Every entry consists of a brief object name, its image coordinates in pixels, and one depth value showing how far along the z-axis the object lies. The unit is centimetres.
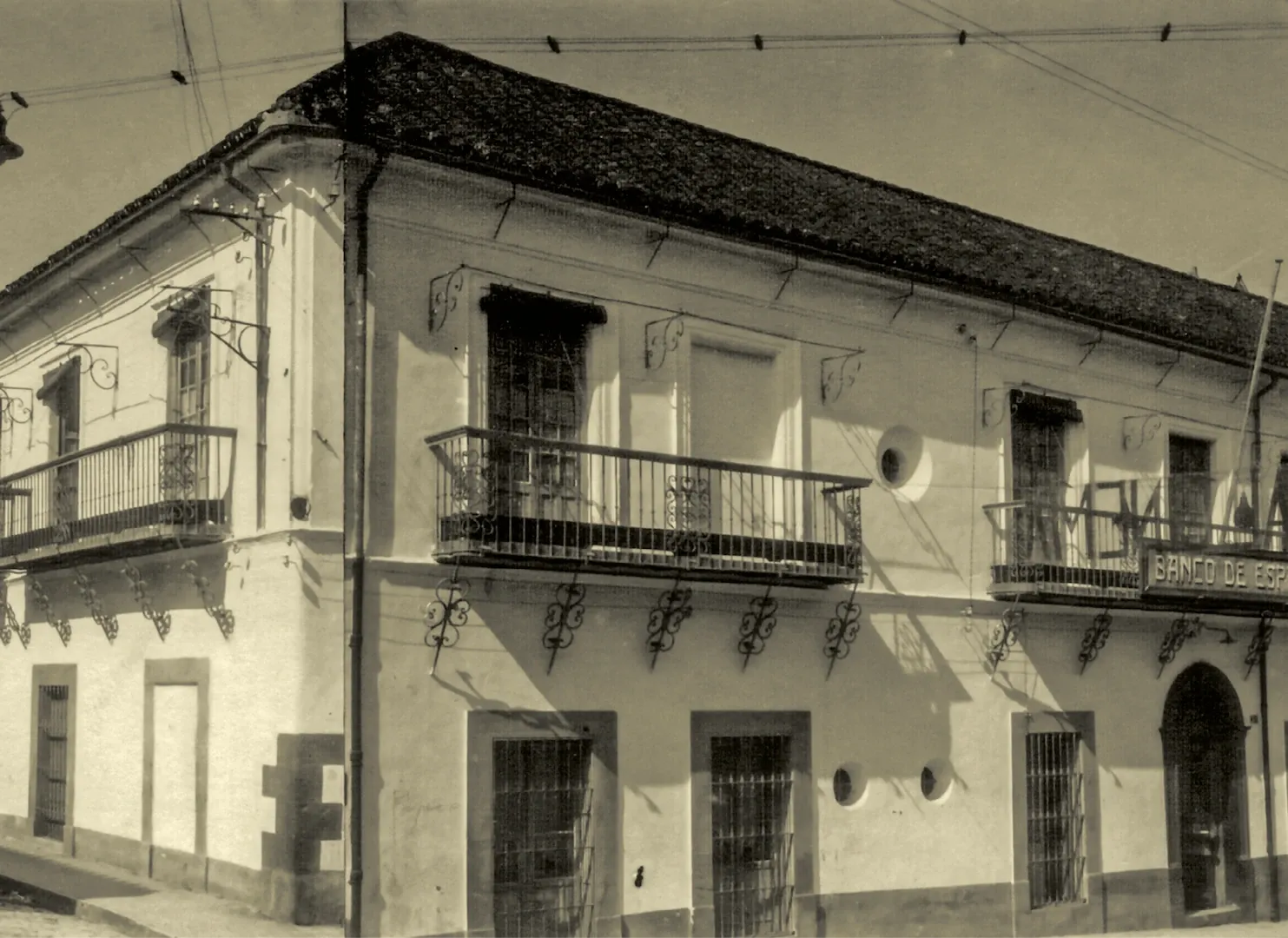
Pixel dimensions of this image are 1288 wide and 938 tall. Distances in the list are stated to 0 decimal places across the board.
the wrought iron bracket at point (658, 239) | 1511
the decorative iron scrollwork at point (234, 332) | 1351
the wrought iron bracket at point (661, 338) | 1509
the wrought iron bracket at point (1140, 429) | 1955
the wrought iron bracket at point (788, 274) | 1614
